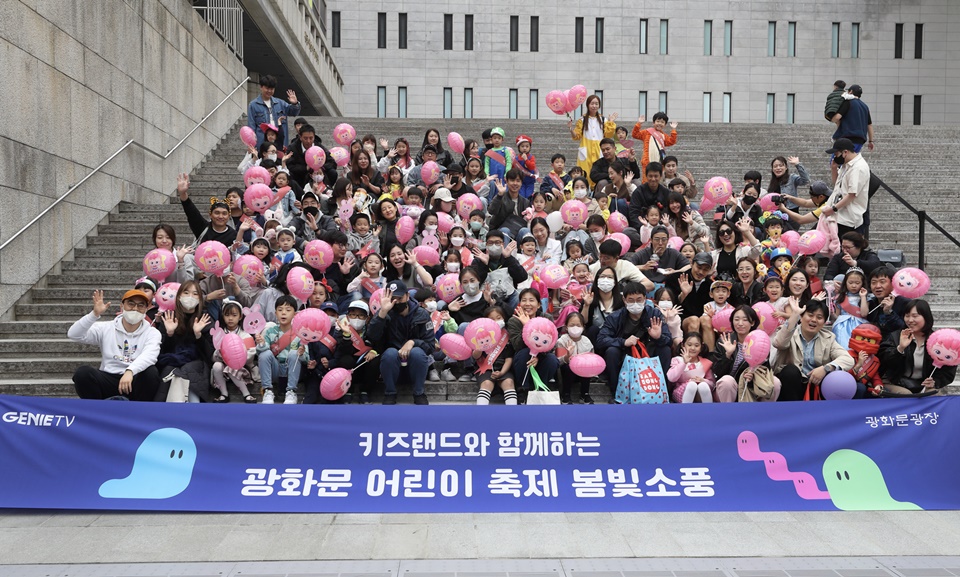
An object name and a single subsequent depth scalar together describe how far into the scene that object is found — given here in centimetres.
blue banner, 639
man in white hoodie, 746
